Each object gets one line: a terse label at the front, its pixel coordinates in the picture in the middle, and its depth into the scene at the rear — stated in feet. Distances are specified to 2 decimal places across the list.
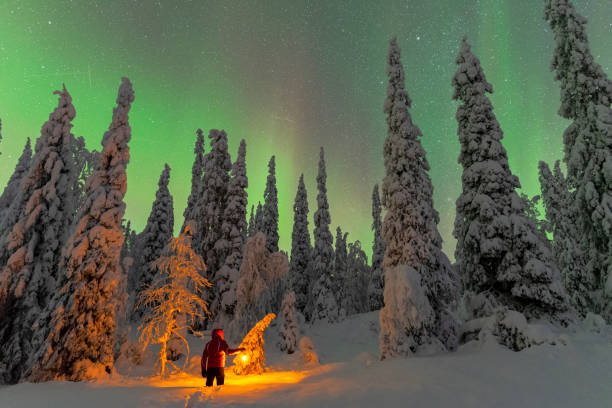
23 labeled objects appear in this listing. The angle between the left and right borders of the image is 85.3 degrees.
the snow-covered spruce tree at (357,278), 165.99
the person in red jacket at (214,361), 32.71
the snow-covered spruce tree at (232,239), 88.02
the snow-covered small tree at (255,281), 78.12
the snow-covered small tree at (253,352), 45.19
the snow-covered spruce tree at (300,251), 129.49
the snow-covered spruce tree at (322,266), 114.52
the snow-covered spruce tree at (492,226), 46.37
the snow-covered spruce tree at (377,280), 124.88
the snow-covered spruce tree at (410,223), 44.11
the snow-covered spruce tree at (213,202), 98.78
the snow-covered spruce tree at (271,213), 134.41
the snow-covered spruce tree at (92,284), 39.70
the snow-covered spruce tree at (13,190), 59.52
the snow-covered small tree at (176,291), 43.88
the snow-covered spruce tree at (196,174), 126.74
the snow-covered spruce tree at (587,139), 49.88
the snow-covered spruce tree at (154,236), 112.78
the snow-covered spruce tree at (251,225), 203.43
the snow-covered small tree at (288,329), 74.33
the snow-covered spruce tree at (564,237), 86.63
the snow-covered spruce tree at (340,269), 125.80
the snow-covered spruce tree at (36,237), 52.08
